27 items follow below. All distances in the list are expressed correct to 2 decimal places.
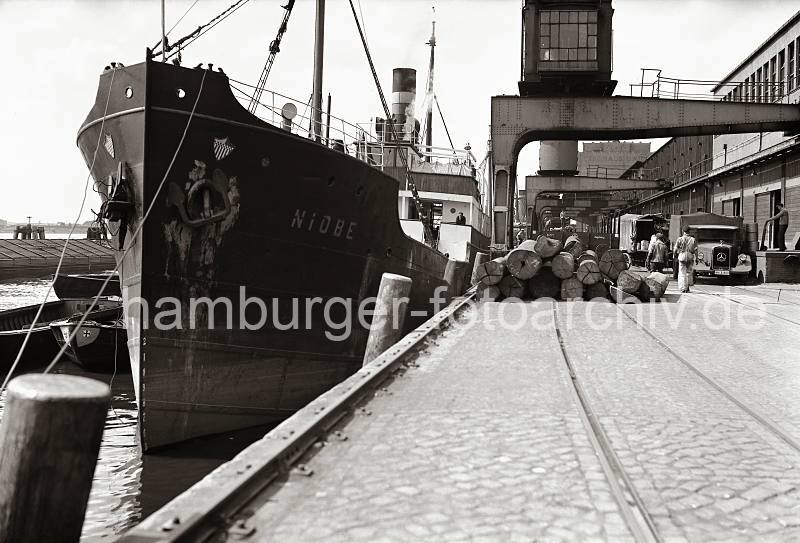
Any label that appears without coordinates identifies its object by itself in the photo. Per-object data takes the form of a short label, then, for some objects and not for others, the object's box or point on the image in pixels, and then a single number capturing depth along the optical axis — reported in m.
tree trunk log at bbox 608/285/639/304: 14.72
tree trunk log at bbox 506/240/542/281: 14.62
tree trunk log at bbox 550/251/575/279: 14.77
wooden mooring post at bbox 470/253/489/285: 14.96
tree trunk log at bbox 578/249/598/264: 15.31
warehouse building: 25.91
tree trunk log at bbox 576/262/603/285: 14.93
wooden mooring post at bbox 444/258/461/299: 14.18
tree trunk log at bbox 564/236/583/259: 15.65
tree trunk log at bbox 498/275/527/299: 14.84
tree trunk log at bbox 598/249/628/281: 15.25
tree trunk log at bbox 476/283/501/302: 14.72
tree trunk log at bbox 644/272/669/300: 15.30
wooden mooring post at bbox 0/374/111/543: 2.68
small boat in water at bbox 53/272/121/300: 22.17
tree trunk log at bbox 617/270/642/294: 14.89
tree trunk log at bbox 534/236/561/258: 14.76
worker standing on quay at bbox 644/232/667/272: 19.70
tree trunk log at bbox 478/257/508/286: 14.68
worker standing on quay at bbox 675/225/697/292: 16.33
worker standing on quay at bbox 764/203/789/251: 22.63
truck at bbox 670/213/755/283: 21.52
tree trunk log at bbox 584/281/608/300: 15.10
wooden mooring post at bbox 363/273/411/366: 8.34
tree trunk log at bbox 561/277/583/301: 14.89
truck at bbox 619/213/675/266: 30.91
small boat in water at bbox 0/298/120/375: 14.27
